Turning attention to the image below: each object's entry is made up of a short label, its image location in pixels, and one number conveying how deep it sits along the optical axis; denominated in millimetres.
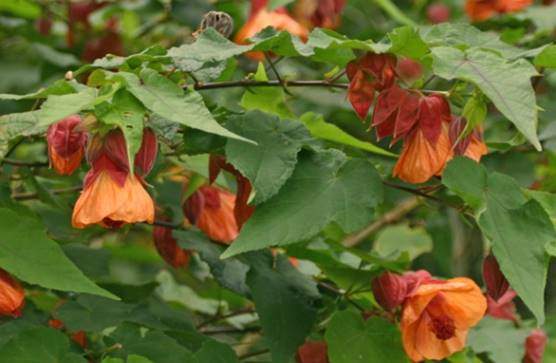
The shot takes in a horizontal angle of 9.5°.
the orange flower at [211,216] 1714
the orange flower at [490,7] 2011
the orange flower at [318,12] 1982
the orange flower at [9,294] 1582
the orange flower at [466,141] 1584
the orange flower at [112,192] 1539
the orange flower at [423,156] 1582
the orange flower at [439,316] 1620
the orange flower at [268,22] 1898
